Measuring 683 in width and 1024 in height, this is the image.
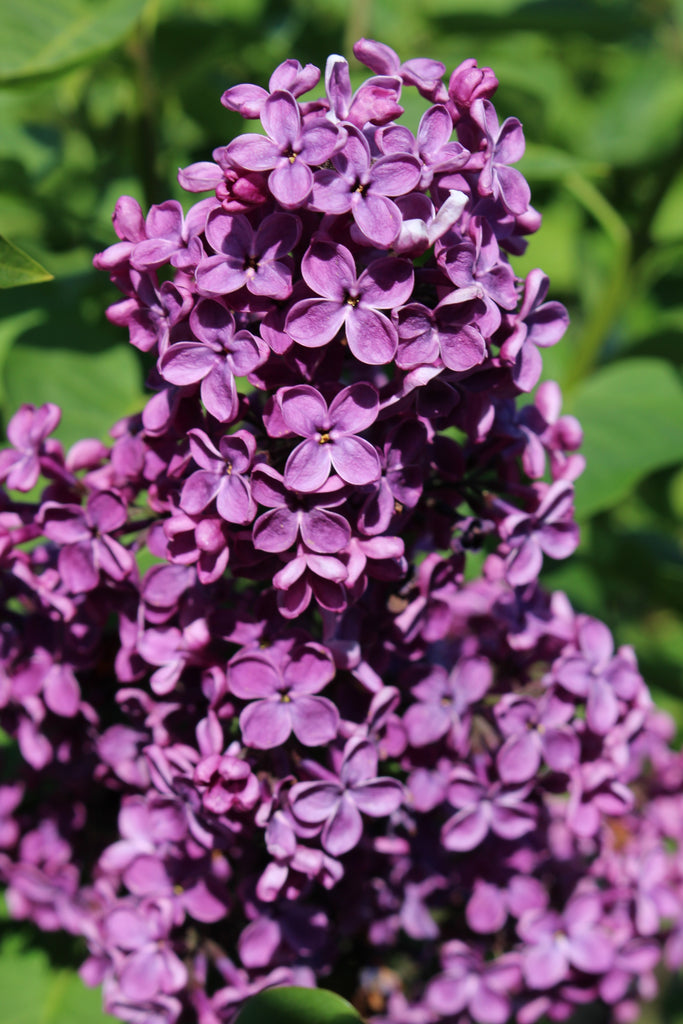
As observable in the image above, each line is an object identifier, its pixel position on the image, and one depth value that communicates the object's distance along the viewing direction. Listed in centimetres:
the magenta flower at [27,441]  41
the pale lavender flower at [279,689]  39
